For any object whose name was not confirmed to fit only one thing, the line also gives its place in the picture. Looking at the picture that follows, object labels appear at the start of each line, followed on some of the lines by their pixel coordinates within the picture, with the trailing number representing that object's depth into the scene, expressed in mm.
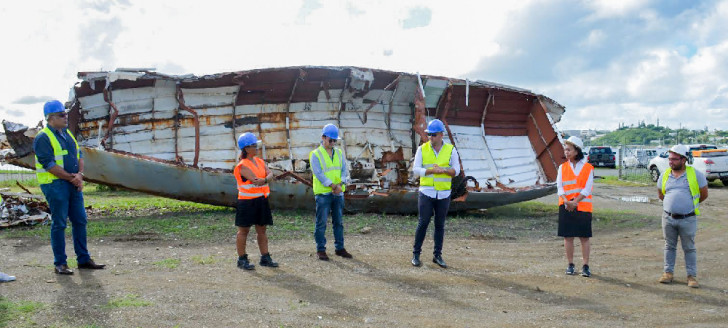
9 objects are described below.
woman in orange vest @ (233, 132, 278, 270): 5312
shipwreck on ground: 8859
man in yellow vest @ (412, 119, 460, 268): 5656
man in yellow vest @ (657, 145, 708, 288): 5152
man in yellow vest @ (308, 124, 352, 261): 5934
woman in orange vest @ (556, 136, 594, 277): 5277
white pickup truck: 18969
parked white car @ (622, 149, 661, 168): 26234
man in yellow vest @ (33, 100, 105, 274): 4844
